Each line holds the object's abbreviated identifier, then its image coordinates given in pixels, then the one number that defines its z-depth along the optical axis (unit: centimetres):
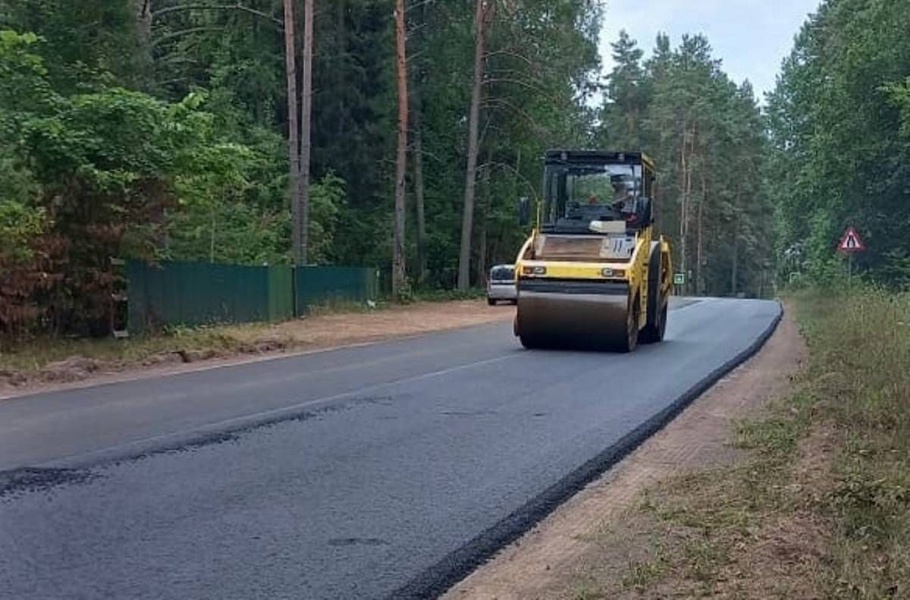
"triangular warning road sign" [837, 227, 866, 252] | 2758
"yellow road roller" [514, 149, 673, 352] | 1864
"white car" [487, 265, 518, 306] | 4297
